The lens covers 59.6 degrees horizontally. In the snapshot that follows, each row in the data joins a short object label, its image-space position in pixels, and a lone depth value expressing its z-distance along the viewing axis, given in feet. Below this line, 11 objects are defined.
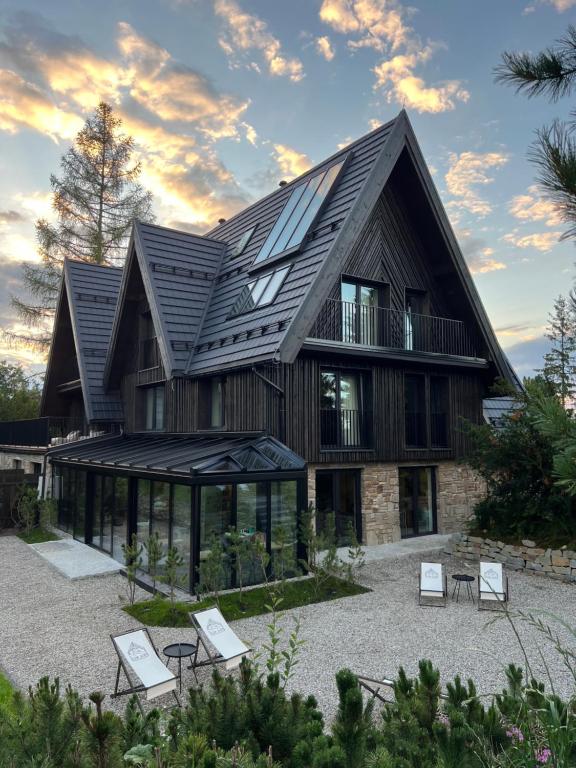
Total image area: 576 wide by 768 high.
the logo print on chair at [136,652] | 19.63
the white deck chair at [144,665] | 18.70
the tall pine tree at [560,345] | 115.55
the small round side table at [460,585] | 32.33
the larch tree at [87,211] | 99.04
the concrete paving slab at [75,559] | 39.34
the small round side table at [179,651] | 20.32
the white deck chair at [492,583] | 30.63
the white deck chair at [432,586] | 31.32
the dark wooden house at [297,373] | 38.70
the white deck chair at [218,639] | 21.21
